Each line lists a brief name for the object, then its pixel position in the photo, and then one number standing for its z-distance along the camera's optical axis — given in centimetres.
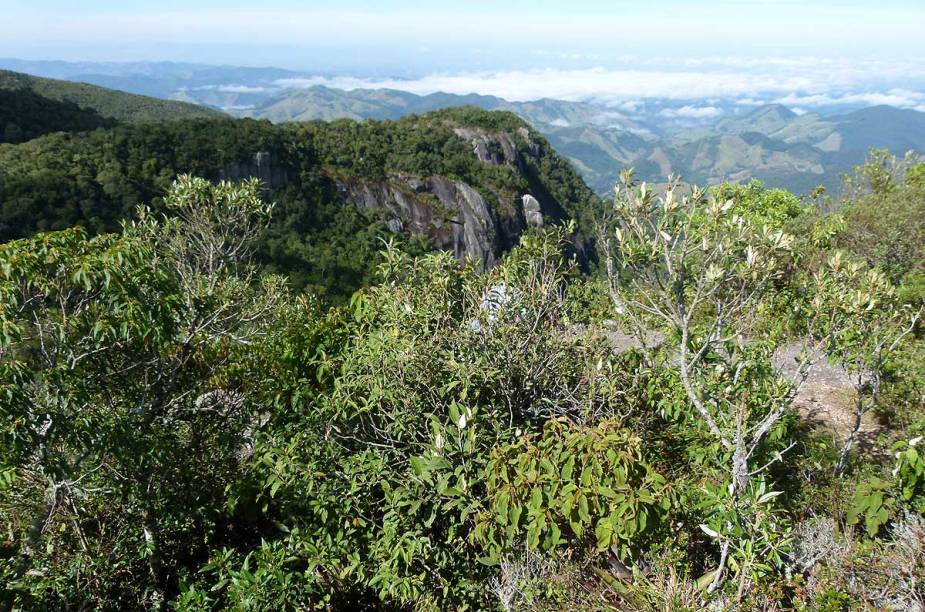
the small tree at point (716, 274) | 367
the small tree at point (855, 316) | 443
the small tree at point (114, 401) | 371
